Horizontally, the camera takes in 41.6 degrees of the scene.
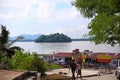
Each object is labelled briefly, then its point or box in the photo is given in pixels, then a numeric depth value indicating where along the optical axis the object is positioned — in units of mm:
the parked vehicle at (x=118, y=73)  11095
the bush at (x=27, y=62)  11074
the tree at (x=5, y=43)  16937
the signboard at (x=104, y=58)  18156
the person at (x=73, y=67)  10430
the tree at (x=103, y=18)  6920
